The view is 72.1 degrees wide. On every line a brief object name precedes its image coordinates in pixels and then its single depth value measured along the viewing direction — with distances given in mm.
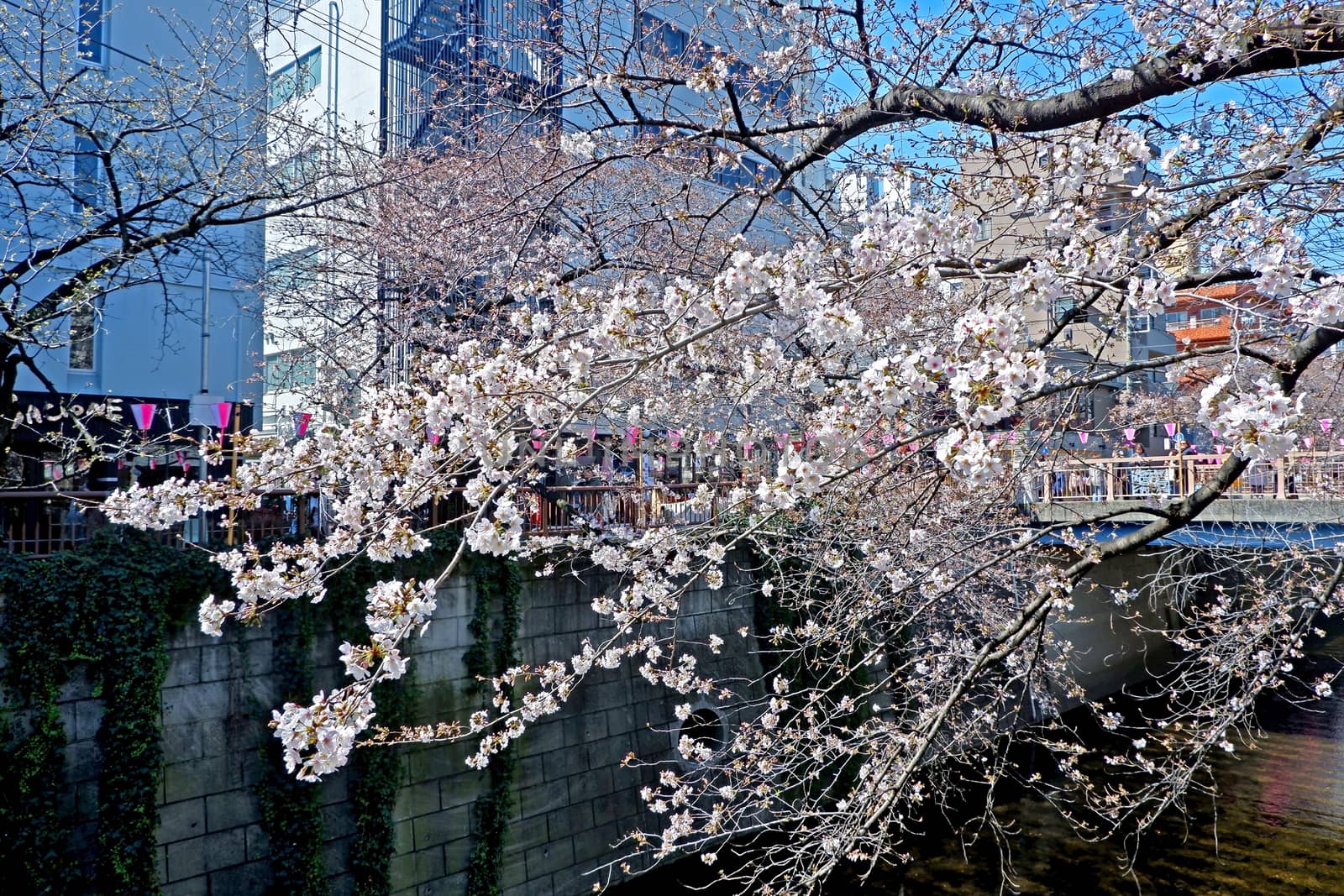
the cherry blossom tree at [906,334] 3260
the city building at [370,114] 8016
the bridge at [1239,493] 11578
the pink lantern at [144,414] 10531
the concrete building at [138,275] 8570
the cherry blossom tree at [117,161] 7758
